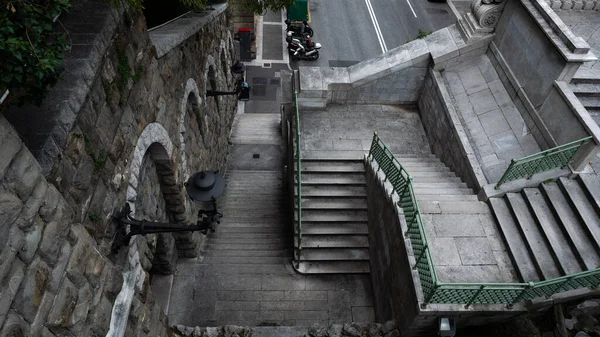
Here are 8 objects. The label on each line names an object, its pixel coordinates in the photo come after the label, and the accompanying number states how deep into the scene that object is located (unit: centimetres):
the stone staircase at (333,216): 882
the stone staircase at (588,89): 780
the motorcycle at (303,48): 2022
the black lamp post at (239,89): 1028
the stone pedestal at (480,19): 905
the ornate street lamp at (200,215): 472
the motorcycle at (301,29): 2102
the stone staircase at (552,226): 601
